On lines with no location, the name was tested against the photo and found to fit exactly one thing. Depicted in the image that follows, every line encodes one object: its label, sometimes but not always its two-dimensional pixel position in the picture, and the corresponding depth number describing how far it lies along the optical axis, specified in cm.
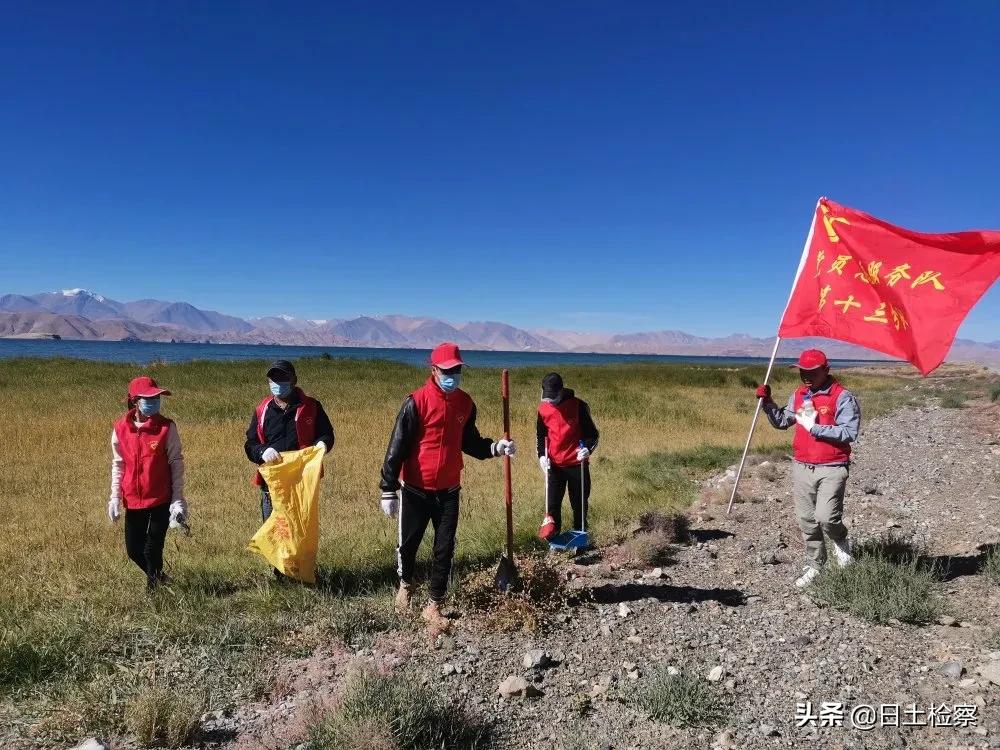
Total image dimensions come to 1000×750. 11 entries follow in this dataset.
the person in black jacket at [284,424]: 557
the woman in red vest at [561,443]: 711
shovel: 521
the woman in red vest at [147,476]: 526
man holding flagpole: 538
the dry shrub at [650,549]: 662
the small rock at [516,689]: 393
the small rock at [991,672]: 381
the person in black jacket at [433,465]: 493
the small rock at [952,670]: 393
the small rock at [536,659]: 430
